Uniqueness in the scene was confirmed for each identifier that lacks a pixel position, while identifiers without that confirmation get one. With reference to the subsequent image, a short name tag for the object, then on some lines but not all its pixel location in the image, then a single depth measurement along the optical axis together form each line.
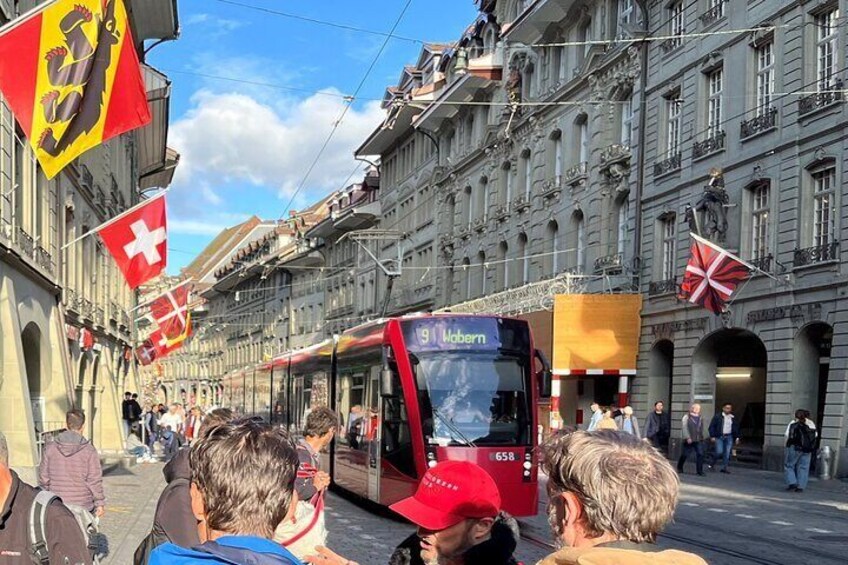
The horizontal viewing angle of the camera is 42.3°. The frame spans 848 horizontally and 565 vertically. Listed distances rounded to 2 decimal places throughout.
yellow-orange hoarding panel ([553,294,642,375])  32.28
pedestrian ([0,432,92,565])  4.11
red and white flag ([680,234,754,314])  23.64
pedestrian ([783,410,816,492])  20.80
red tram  15.09
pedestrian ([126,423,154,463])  30.77
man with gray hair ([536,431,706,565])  2.62
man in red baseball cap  3.55
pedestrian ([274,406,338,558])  4.40
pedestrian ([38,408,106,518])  9.55
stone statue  27.89
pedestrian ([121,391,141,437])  32.16
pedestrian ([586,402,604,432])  24.23
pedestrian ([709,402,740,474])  26.02
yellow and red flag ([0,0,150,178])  11.14
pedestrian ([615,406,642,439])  24.31
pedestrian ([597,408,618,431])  18.30
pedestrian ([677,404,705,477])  24.88
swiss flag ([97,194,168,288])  19.56
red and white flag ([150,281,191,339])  34.34
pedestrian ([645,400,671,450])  26.94
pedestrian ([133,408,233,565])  5.04
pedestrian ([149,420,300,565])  2.86
